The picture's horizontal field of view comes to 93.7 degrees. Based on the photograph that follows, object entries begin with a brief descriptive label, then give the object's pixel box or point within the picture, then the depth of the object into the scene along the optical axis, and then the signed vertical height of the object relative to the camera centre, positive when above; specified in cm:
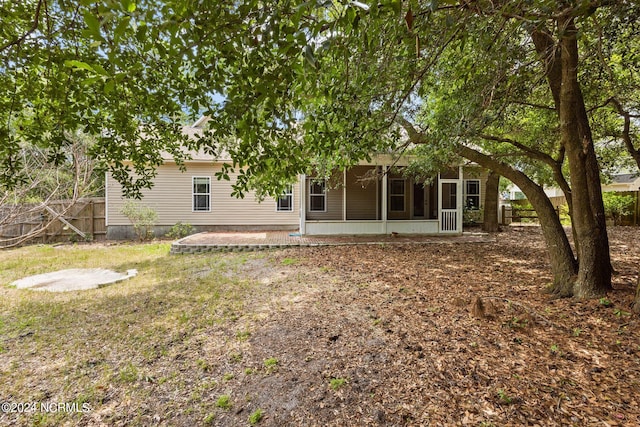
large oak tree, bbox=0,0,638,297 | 179 +105
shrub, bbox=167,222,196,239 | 1194 -76
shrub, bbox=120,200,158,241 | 1141 -19
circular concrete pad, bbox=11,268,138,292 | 575 -139
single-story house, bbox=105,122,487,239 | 1114 +25
